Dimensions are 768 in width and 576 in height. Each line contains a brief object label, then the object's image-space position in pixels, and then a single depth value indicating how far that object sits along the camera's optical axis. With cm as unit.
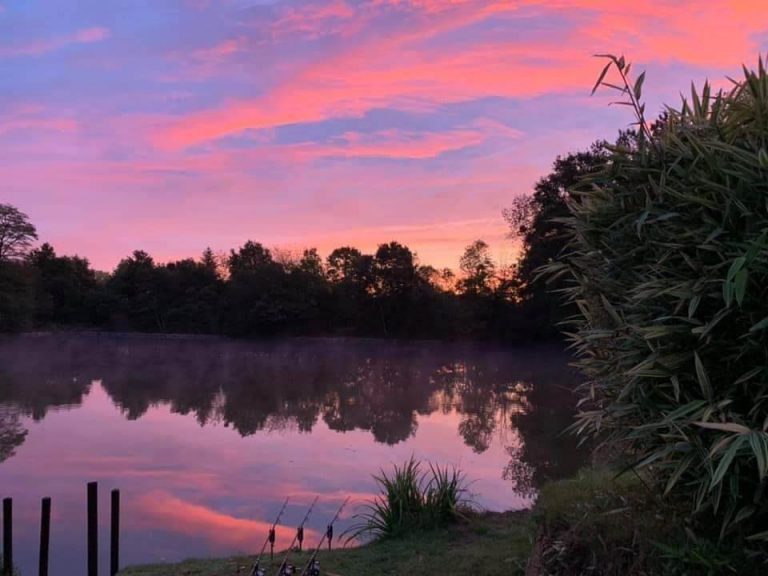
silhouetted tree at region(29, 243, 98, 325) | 5616
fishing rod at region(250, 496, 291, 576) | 525
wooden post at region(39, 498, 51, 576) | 722
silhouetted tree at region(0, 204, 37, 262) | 5022
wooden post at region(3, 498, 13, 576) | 737
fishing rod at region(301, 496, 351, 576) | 510
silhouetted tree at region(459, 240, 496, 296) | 4641
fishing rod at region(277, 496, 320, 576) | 542
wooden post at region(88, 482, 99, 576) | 726
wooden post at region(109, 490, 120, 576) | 753
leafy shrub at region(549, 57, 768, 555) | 256
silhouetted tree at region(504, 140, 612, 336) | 3422
